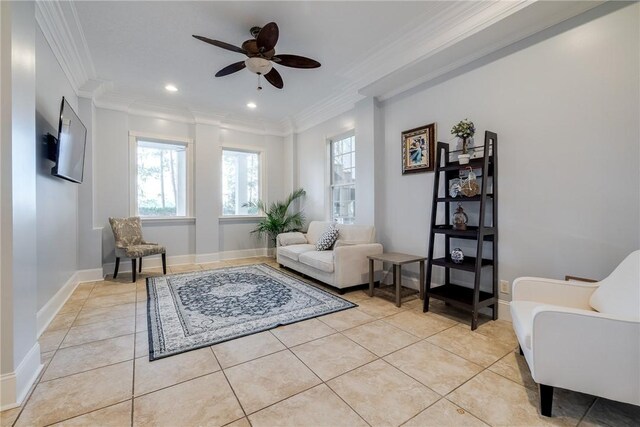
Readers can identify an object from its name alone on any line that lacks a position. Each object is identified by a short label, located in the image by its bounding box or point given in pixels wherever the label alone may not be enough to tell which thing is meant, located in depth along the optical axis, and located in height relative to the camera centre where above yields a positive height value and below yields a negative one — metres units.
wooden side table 2.89 -0.55
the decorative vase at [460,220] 2.64 -0.10
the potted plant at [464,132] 2.68 +0.76
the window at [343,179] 4.56 +0.51
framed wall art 3.18 +0.73
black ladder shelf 2.36 -0.23
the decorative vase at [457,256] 2.62 -0.44
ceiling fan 2.39 +1.50
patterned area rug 2.22 -1.01
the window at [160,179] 4.71 +0.54
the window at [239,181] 5.53 +0.59
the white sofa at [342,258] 3.30 -0.64
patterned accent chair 3.88 -0.51
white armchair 1.24 -0.65
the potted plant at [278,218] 5.29 -0.17
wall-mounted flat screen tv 2.46 +0.63
